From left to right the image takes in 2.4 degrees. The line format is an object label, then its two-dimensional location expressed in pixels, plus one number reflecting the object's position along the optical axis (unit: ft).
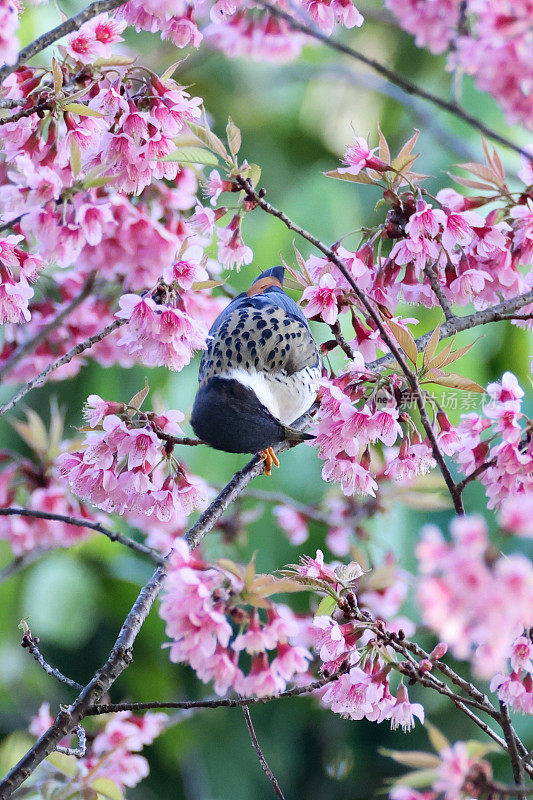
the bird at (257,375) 24.84
